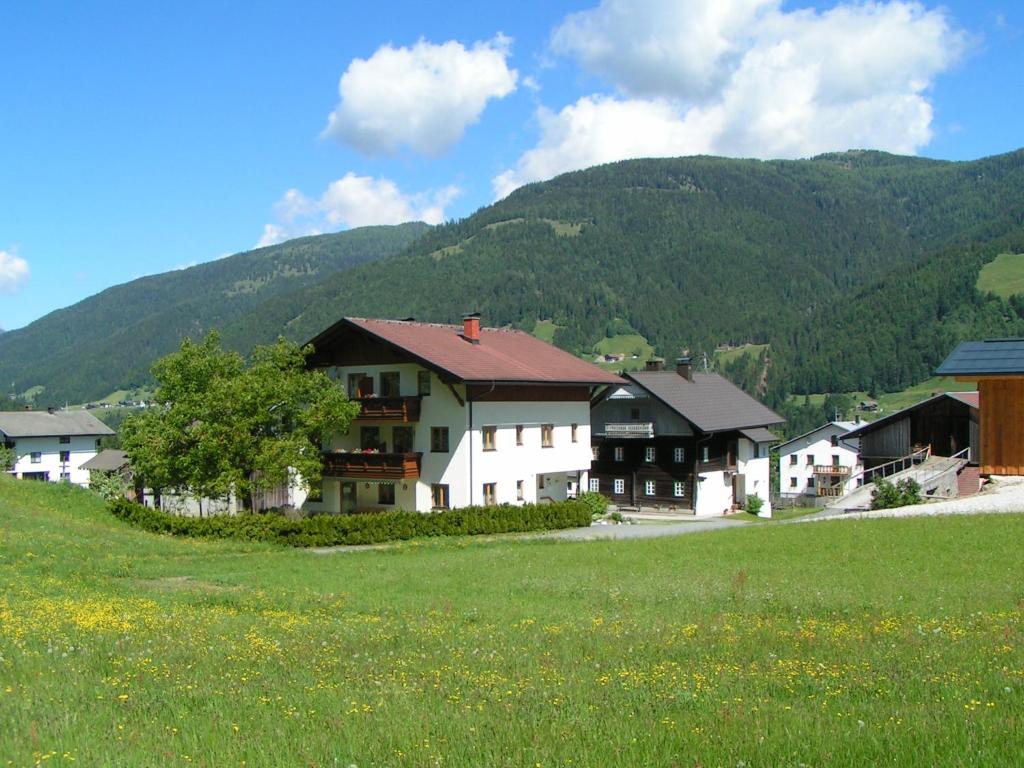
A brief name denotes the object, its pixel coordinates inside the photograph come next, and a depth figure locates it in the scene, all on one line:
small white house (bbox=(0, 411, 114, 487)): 103.19
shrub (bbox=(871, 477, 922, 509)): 43.12
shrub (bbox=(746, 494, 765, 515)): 63.19
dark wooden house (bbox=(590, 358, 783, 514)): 62.62
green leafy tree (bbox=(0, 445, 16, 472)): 82.49
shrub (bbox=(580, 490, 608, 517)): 48.91
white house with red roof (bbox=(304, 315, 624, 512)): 46.31
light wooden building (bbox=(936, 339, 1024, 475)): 31.16
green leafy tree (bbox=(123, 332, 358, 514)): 41.22
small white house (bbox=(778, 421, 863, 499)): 100.19
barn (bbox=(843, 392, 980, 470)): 52.50
